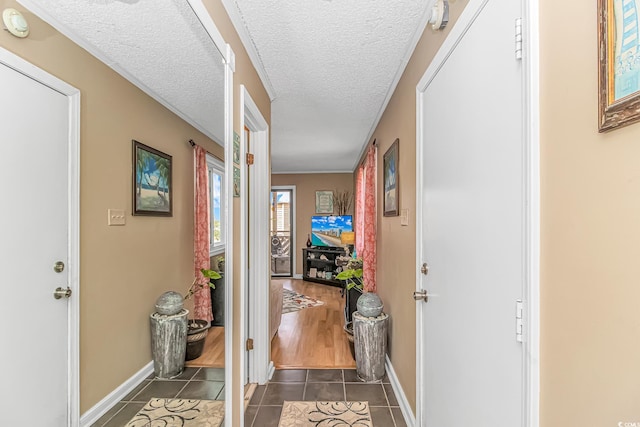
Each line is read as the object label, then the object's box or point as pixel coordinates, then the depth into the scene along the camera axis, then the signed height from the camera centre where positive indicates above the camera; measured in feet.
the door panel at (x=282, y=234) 25.46 -1.57
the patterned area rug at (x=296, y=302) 16.52 -4.92
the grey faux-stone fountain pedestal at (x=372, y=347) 8.71 -3.70
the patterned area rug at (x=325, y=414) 6.89 -4.56
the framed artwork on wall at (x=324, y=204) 25.22 +0.83
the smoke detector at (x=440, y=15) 4.61 +2.95
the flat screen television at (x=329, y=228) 23.94 -1.04
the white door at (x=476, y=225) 3.00 -0.12
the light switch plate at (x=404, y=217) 7.25 -0.06
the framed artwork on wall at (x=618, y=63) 1.74 +0.88
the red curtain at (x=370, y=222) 11.87 -0.31
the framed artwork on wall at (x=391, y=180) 8.38 +0.99
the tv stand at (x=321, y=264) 22.71 -3.76
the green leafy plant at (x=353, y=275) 12.25 -2.35
